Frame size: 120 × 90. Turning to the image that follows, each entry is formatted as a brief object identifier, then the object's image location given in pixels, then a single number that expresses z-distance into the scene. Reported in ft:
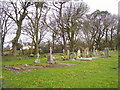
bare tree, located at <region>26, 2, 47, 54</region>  75.57
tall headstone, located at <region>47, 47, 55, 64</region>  47.08
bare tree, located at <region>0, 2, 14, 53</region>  94.87
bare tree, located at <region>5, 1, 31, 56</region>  66.49
